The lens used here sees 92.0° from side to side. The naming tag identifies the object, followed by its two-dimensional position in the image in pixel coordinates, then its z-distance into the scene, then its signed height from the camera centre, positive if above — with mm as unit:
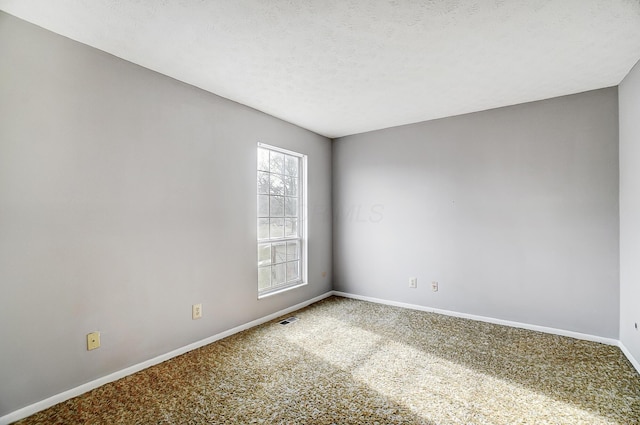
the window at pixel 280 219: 3775 -108
